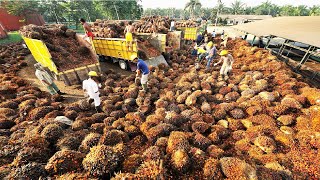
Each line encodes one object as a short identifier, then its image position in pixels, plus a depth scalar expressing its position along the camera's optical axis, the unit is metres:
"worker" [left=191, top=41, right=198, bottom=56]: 13.07
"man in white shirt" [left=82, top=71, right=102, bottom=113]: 5.30
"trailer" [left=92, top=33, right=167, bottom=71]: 9.52
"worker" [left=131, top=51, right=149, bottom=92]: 6.64
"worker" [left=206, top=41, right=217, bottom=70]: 9.25
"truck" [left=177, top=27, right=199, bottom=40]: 17.62
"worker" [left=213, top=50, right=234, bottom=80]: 7.83
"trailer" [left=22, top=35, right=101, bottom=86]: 7.90
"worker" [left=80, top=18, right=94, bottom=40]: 10.07
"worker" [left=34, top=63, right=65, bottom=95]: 6.58
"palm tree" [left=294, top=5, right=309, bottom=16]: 62.91
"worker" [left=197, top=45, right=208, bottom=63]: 10.53
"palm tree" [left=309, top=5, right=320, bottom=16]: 55.38
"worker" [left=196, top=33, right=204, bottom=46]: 16.60
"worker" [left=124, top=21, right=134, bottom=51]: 9.02
